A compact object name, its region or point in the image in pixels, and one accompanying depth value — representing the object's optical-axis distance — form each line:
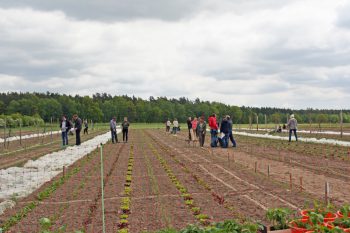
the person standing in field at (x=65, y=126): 22.03
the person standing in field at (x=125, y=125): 24.62
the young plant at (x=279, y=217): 5.22
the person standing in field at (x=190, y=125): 24.29
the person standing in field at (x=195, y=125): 23.60
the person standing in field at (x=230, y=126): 20.53
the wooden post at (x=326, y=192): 6.83
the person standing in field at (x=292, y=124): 23.04
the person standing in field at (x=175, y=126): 38.69
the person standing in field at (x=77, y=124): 22.13
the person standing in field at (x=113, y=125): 24.34
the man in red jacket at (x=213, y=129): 20.34
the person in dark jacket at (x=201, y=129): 21.56
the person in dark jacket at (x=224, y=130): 20.42
